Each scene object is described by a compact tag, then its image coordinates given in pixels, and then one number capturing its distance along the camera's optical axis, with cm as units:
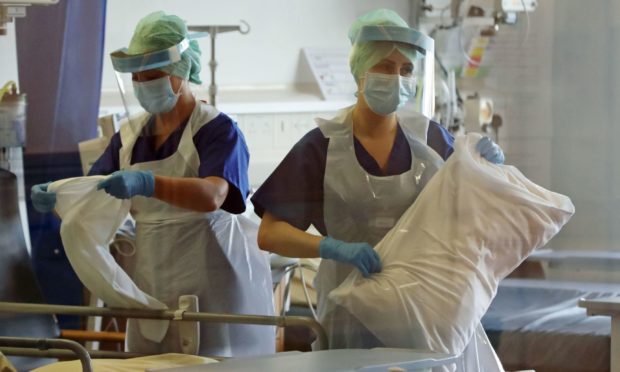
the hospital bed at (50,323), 409
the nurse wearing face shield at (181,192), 473
